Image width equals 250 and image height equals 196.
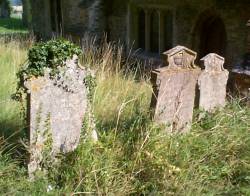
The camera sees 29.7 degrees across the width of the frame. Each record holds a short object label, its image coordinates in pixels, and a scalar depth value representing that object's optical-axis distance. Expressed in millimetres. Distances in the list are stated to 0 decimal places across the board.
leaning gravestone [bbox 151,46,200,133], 6184
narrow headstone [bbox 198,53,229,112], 7062
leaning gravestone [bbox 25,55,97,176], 5273
